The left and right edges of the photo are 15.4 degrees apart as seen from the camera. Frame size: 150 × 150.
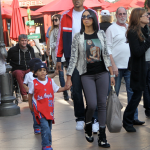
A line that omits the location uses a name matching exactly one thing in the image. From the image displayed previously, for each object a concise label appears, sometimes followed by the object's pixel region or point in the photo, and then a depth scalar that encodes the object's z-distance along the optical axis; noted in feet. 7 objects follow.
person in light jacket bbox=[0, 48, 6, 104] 25.62
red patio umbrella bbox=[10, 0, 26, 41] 78.64
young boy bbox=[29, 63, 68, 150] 23.11
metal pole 38.02
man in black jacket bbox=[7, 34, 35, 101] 45.07
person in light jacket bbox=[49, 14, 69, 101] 46.43
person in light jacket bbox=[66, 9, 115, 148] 23.82
